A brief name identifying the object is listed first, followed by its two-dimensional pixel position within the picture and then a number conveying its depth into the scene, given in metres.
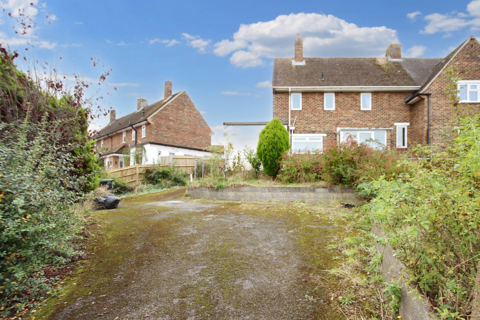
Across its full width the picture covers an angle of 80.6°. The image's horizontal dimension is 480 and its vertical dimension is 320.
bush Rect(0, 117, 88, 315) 3.17
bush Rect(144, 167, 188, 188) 18.66
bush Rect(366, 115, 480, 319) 2.09
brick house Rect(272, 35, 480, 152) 17.48
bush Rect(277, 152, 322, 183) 10.49
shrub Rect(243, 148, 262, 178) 12.70
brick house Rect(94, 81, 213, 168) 25.67
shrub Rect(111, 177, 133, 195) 16.47
